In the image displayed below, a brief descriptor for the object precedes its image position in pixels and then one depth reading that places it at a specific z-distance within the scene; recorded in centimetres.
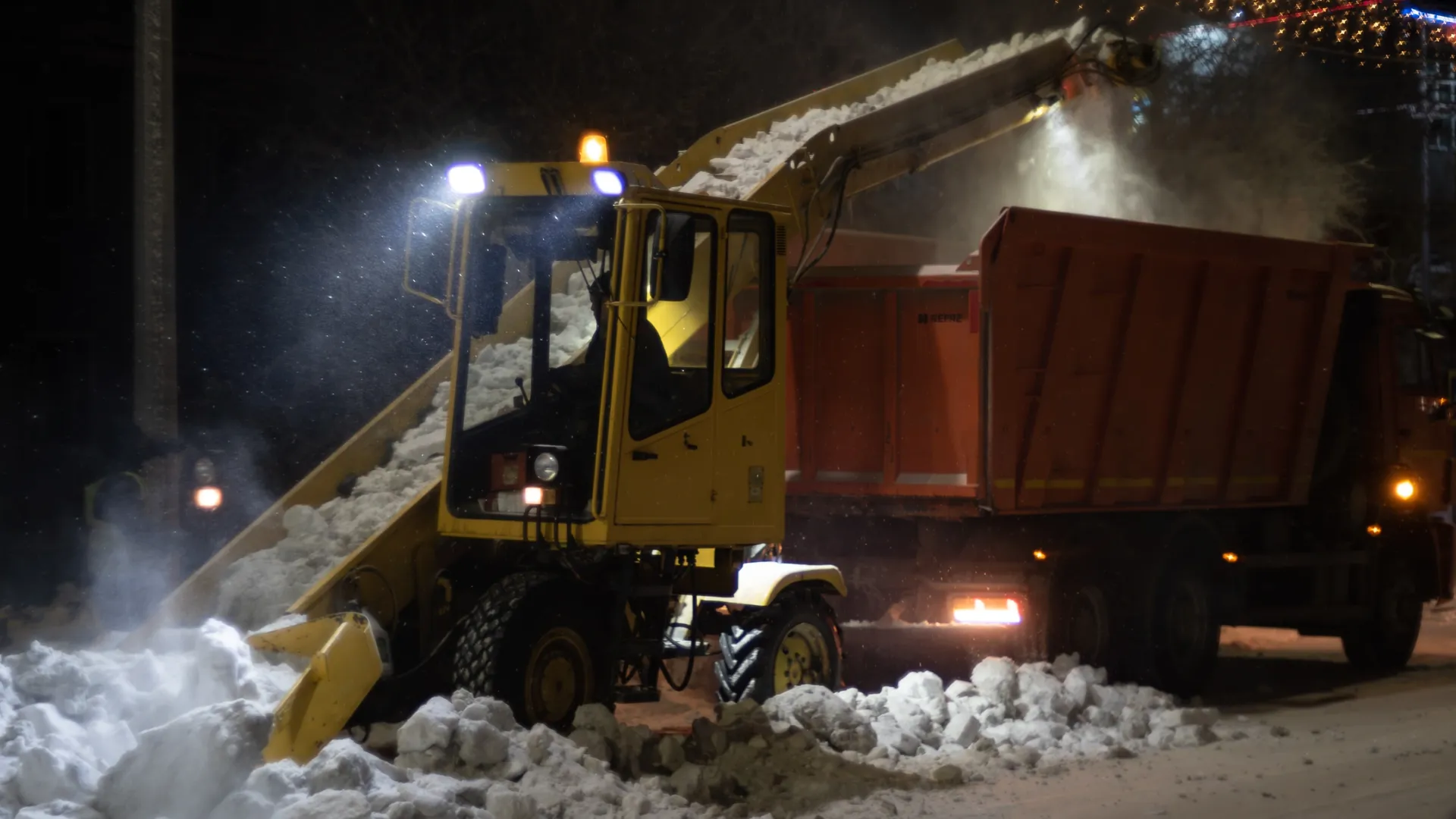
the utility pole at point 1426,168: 2967
